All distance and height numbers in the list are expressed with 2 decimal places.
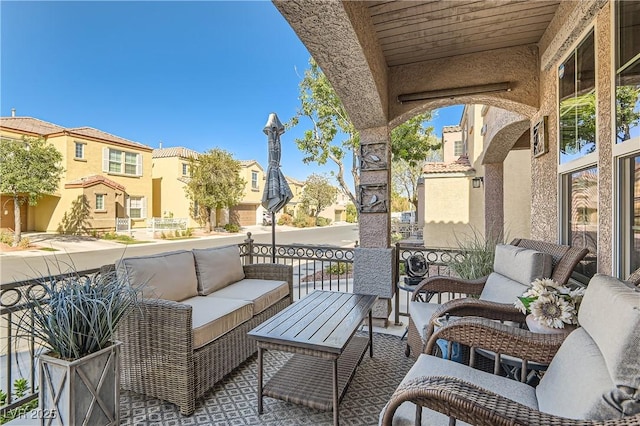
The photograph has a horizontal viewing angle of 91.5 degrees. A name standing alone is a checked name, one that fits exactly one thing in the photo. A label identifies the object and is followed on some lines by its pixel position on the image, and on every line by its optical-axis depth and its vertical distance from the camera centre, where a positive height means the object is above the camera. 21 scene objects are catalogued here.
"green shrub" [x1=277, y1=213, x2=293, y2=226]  28.30 -0.56
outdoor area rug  2.08 -1.38
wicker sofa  2.15 -0.86
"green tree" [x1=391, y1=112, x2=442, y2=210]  8.92 +2.17
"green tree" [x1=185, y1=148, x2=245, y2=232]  17.77 +1.94
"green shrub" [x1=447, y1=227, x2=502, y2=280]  3.35 -0.53
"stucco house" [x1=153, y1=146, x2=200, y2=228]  19.92 +1.80
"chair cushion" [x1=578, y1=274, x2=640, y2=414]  0.98 -0.43
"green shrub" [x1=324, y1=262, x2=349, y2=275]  7.99 -1.44
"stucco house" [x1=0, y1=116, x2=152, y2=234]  14.89 +1.53
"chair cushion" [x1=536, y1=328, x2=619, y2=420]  1.06 -0.66
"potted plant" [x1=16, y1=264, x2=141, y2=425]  1.62 -0.74
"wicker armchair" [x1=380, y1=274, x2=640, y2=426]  1.00 -0.63
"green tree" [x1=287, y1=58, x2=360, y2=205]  8.80 +2.51
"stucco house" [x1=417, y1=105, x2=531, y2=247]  7.73 +0.72
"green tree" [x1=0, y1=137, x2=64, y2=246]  11.48 +1.67
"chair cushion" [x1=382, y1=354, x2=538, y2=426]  1.28 -0.84
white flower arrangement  1.76 -0.52
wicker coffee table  1.96 -0.86
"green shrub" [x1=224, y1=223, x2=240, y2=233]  21.31 -0.97
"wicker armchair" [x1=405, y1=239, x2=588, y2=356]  2.20 -0.67
